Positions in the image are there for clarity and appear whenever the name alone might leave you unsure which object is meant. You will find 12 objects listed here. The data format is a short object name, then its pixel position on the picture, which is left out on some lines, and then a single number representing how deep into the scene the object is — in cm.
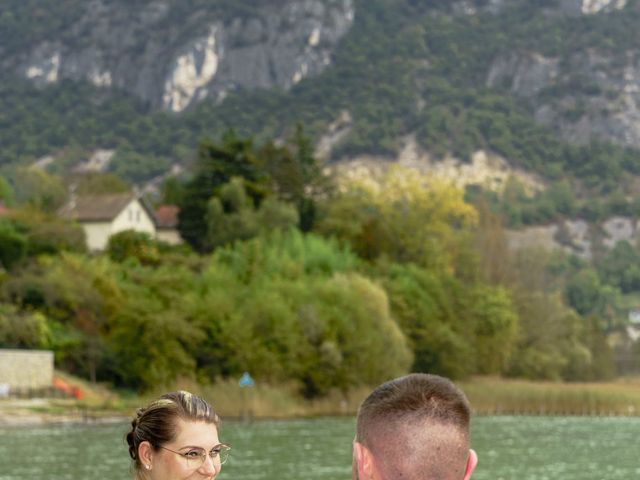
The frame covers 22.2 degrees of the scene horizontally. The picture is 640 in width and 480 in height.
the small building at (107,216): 9931
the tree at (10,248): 7925
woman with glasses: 591
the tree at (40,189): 11496
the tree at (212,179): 10138
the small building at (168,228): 10662
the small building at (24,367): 6588
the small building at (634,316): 17875
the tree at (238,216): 9650
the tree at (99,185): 12850
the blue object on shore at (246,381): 6831
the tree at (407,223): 10175
